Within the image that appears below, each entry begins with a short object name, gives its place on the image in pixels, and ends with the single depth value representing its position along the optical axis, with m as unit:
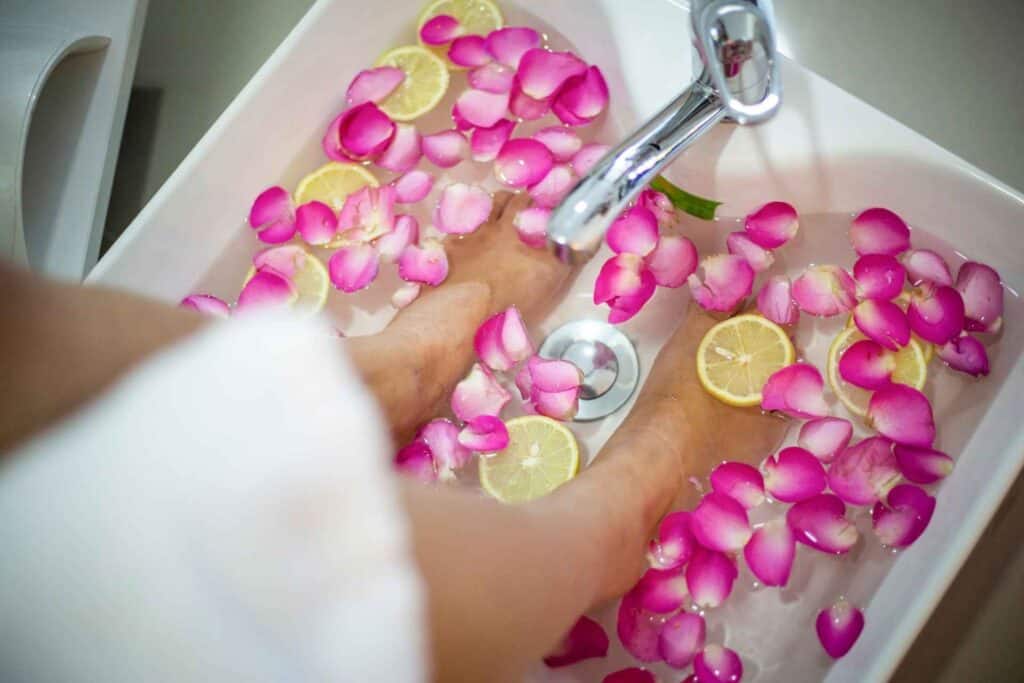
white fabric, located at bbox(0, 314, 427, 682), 0.53
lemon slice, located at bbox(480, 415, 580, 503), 0.97
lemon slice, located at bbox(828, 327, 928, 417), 0.91
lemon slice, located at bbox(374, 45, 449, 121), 1.06
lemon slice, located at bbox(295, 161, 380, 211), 1.02
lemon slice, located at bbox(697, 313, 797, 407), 0.97
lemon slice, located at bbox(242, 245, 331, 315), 1.00
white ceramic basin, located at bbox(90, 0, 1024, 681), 0.80
